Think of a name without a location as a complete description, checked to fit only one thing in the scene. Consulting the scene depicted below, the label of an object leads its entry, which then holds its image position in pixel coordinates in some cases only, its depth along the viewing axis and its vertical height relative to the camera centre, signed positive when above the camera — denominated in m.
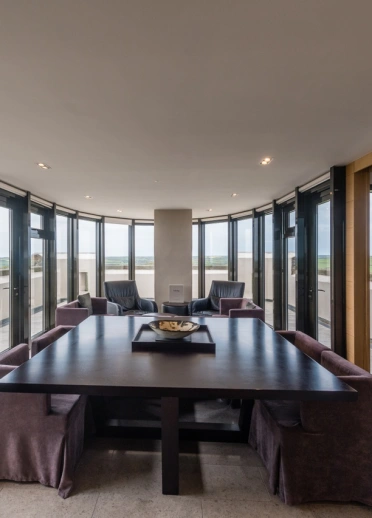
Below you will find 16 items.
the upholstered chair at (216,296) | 5.95 -0.77
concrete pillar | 6.70 -0.05
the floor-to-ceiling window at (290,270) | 4.94 -0.19
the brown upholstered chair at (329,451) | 1.62 -1.13
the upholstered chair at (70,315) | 4.31 -0.82
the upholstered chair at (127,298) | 6.02 -0.80
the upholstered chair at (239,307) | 4.18 -0.78
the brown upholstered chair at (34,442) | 1.74 -1.11
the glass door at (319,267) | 3.97 -0.12
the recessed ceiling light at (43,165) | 3.27 +1.15
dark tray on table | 2.12 -0.65
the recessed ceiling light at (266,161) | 3.18 +1.15
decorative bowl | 2.22 -0.57
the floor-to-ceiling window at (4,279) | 4.24 -0.25
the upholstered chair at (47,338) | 2.34 -0.69
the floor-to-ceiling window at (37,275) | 5.16 -0.25
